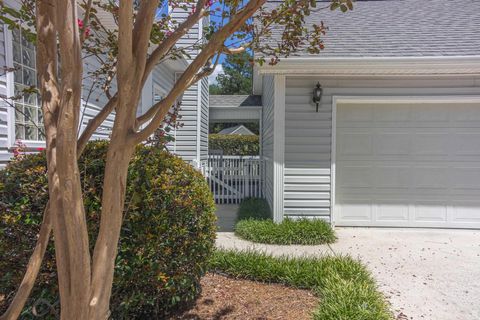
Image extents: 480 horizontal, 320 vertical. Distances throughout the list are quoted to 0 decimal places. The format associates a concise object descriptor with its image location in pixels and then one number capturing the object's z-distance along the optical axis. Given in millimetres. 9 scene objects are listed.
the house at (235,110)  14398
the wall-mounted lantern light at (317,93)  5938
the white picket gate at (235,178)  9383
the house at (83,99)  3543
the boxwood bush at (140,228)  2504
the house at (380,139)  6012
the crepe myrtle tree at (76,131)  1563
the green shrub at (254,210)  6797
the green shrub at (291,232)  5535
